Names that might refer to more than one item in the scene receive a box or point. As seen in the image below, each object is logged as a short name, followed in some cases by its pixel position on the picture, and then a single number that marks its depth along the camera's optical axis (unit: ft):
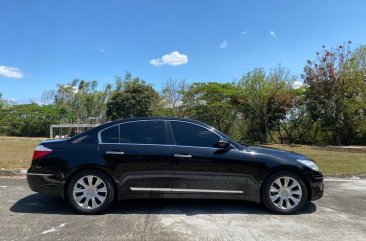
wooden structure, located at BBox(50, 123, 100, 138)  130.58
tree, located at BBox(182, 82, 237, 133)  98.63
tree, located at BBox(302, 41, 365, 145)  84.02
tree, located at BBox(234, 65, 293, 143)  91.86
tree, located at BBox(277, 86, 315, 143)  92.73
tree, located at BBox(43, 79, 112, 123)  174.81
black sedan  20.18
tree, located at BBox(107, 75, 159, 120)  126.31
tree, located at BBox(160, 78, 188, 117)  103.70
